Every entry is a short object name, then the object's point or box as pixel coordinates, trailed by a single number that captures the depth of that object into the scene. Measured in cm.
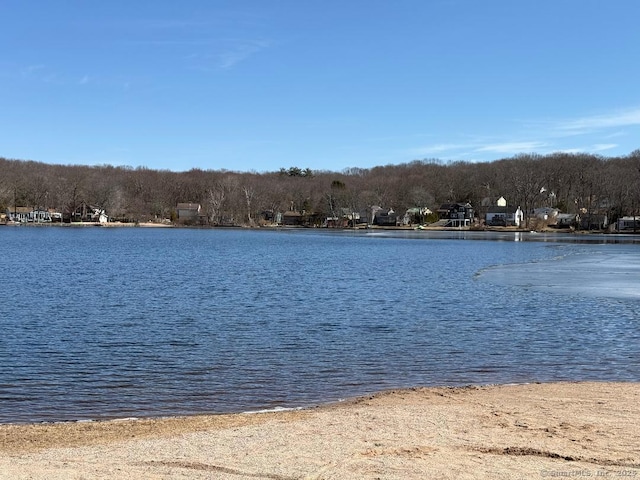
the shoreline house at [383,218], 17550
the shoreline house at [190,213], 17825
